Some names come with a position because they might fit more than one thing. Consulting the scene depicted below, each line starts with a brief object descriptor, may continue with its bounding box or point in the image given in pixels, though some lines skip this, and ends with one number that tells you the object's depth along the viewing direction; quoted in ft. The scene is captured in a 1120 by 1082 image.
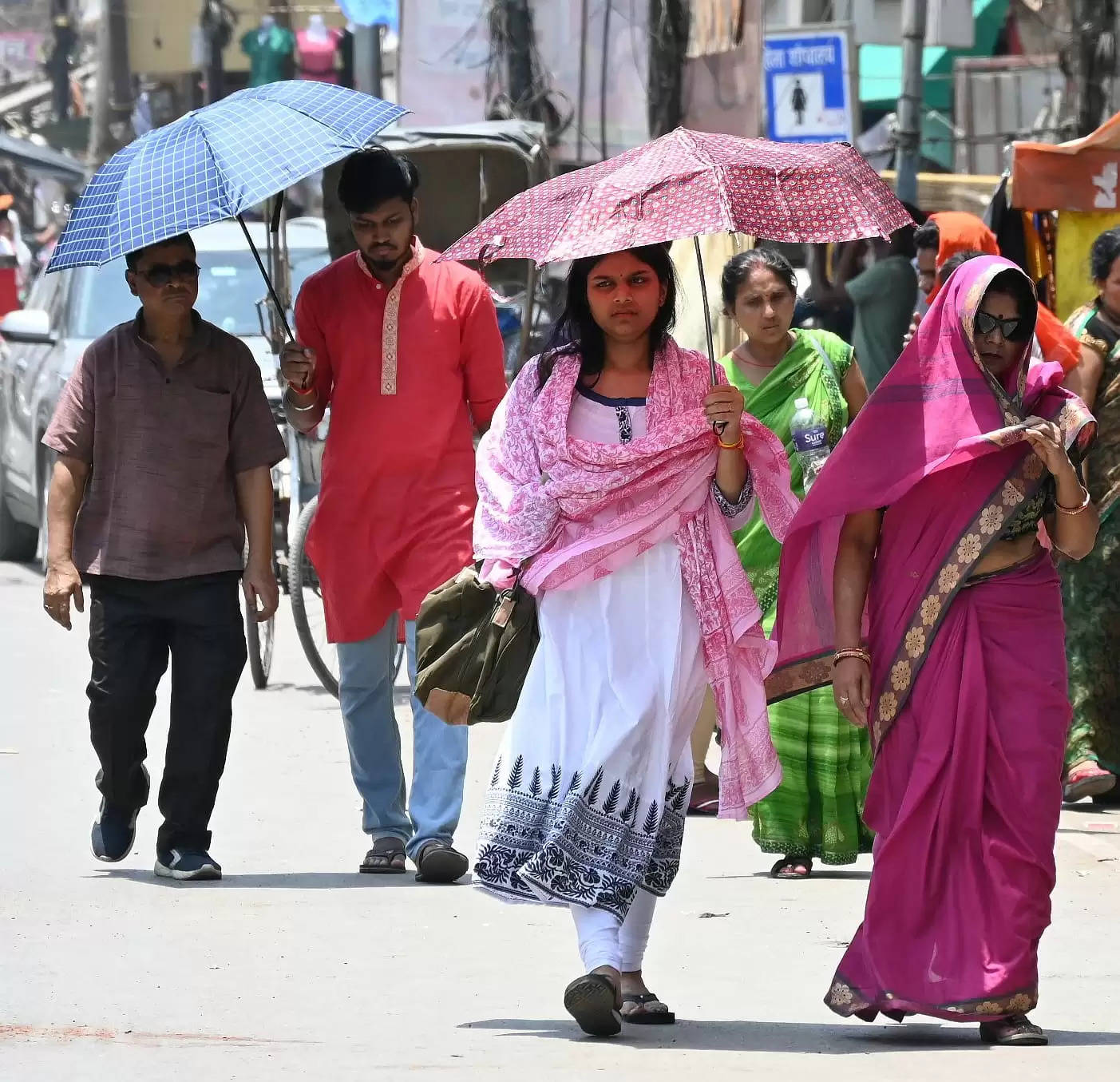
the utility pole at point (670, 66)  124.16
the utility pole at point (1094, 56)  130.62
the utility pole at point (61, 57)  271.08
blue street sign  118.42
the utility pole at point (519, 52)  125.90
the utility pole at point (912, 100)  130.00
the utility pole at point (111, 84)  209.97
